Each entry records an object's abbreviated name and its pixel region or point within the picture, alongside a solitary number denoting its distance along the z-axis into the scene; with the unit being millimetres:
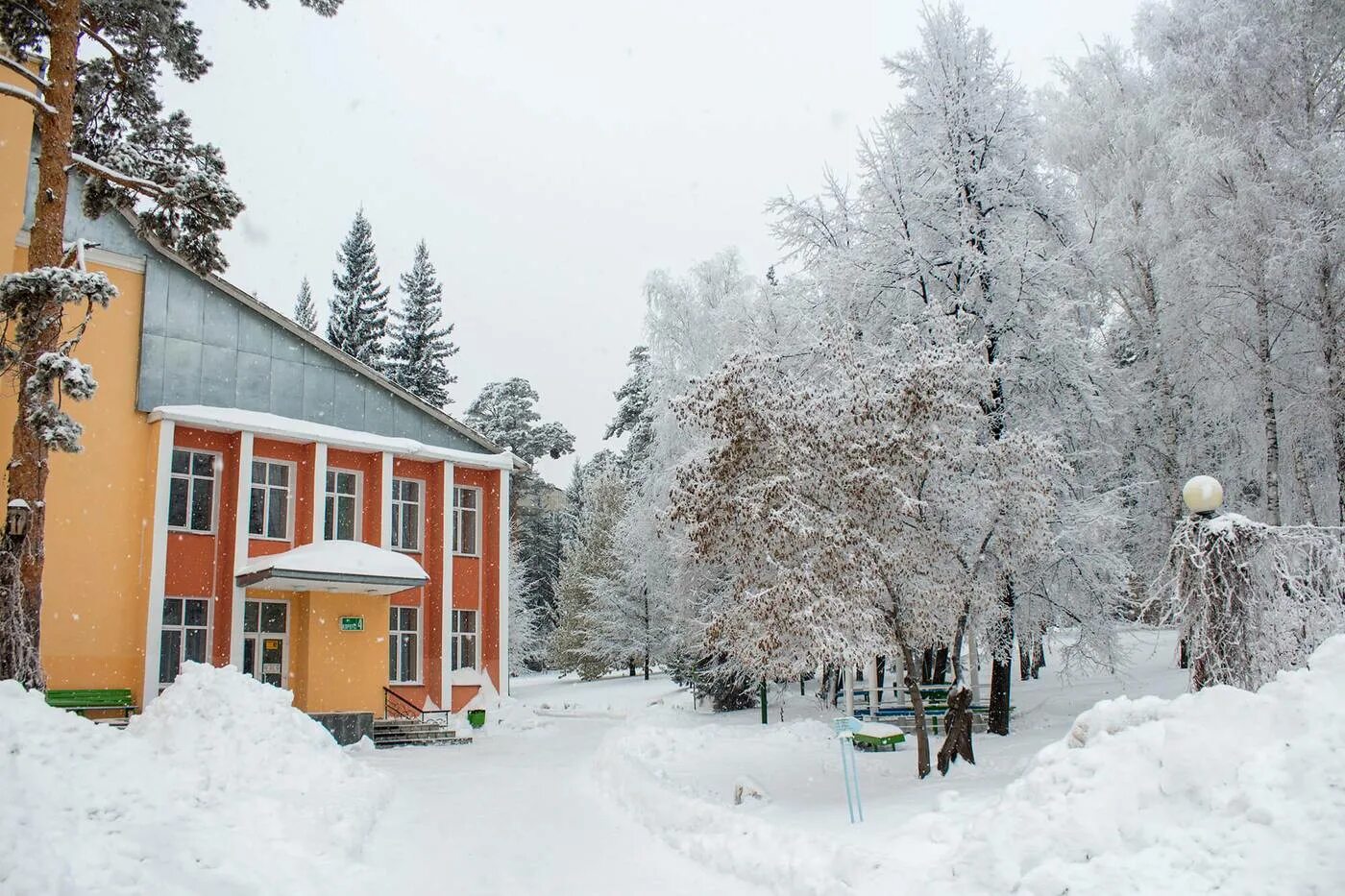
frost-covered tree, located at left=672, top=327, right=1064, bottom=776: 11812
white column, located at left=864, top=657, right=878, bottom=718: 20703
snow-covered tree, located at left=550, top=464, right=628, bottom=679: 42469
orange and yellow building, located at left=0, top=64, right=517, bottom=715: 20516
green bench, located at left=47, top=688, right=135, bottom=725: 18891
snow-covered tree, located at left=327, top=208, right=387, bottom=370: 48469
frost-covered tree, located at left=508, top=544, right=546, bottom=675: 48688
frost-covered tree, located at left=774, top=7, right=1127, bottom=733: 17234
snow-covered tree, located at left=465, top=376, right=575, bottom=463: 54500
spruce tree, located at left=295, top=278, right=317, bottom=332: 54094
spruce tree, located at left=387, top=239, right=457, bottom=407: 48312
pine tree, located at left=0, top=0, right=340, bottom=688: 10742
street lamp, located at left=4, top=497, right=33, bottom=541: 10648
